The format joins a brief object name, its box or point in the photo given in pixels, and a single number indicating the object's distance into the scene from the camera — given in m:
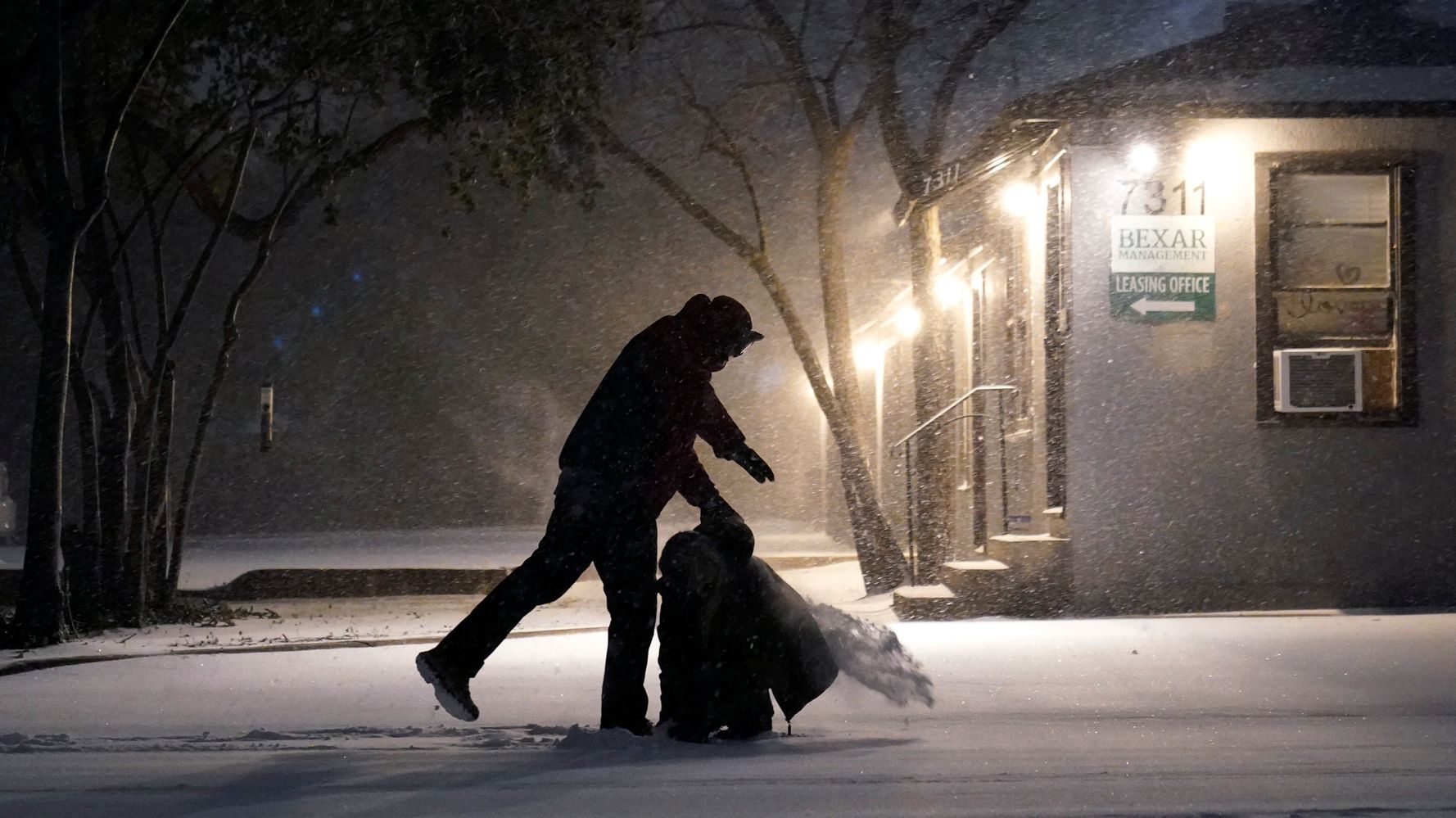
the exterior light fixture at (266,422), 31.53
